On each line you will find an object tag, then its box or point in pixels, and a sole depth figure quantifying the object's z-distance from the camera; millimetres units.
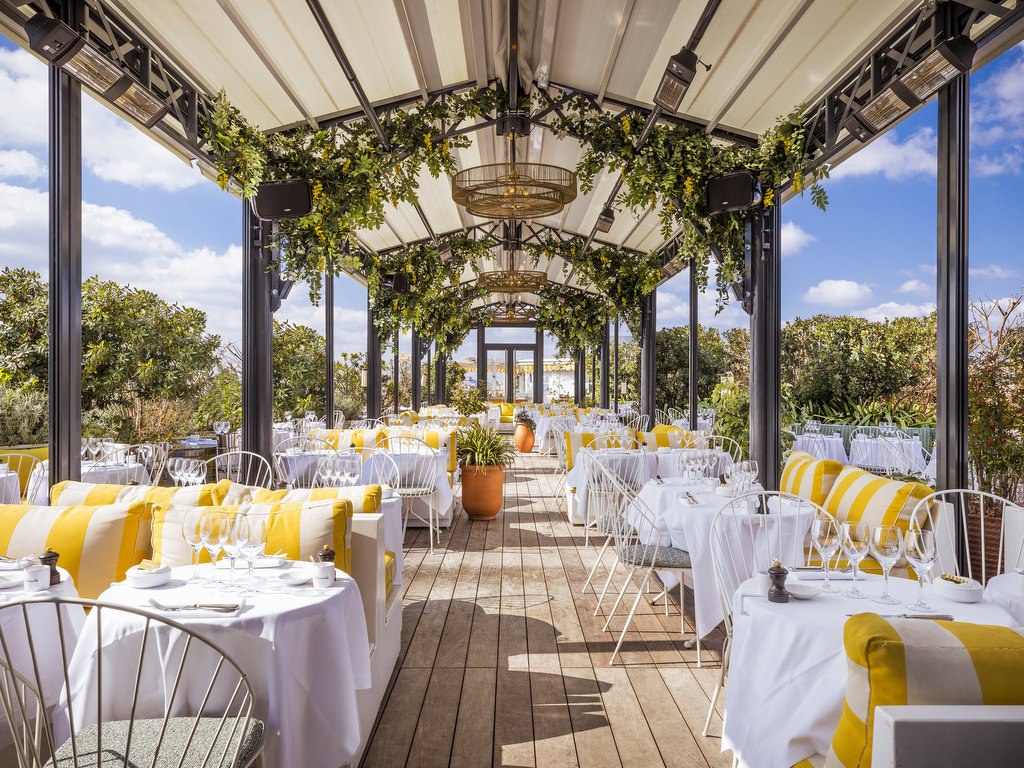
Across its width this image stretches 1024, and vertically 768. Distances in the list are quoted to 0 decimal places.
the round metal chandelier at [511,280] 11195
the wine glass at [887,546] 2234
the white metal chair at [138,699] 1675
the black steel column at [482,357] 23516
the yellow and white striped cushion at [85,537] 2699
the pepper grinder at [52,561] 2305
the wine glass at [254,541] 2283
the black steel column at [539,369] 23336
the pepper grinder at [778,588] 2174
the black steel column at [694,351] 8977
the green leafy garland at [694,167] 5379
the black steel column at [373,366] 11258
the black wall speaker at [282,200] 5055
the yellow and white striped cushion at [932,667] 1207
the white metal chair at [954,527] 2949
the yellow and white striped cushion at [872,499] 3658
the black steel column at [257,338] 5602
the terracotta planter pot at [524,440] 14617
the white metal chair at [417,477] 6094
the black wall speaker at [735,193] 5416
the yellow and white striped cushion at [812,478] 4594
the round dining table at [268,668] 1939
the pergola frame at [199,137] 3537
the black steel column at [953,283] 3680
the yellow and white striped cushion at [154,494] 2914
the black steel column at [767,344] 5848
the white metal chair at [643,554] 3674
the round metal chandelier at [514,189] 6012
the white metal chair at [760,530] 3473
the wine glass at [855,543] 2258
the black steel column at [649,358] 11758
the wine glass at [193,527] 2279
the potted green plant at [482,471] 7043
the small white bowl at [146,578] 2238
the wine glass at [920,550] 2203
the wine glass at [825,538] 2371
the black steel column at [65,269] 3535
